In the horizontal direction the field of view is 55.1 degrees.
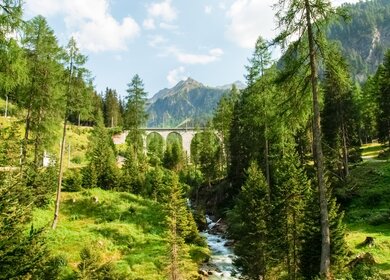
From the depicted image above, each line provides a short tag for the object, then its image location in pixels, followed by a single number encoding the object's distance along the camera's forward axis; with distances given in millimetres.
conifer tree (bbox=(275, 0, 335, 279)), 15055
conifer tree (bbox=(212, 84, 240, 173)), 67375
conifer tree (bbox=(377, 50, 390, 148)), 50541
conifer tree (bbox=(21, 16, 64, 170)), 34656
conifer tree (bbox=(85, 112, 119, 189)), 47562
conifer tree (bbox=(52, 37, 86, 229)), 33156
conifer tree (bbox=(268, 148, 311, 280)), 22359
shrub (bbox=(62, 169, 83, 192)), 43272
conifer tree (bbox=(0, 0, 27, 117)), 12195
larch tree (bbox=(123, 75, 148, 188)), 57625
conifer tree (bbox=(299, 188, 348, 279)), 20172
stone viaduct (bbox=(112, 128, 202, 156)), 130250
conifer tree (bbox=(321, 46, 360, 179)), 43369
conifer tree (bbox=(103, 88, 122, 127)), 123500
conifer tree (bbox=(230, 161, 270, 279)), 24172
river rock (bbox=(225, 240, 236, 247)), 38588
